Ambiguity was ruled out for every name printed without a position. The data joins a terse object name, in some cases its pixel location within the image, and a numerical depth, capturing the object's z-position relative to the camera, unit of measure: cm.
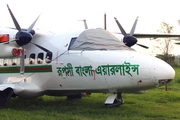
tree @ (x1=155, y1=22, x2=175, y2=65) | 6562
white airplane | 872
